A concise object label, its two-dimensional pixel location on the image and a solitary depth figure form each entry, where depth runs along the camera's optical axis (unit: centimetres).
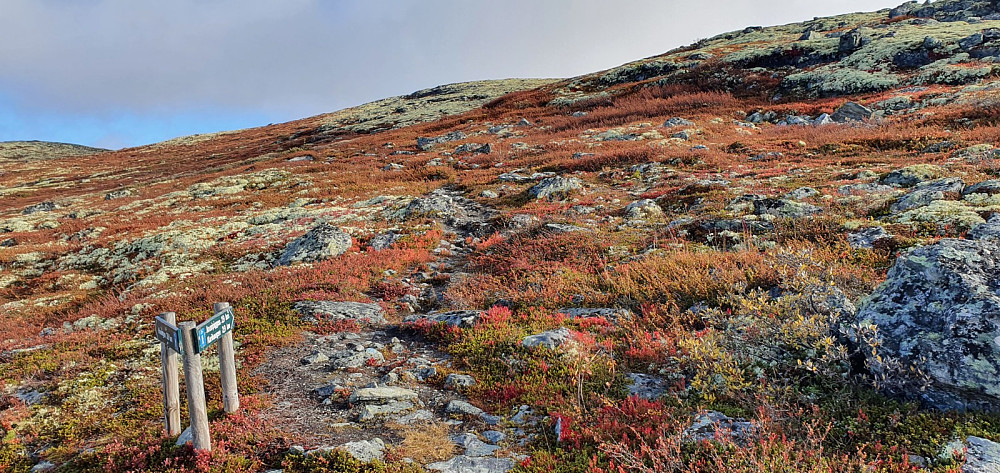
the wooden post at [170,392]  616
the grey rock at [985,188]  1245
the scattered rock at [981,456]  432
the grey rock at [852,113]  3250
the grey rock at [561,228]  1605
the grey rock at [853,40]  4891
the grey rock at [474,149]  4036
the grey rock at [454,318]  1005
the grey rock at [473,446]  593
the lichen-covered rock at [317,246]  1667
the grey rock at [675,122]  3816
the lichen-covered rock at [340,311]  1105
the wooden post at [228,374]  662
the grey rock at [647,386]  679
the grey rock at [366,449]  580
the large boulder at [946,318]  517
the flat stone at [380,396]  734
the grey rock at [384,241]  1759
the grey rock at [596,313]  939
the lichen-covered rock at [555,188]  2248
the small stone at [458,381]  777
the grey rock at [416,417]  683
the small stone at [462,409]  698
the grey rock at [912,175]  1612
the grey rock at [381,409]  687
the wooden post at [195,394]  578
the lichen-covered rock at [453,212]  2062
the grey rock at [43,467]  606
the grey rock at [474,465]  558
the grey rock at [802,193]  1575
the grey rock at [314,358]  890
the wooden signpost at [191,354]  579
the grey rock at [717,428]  529
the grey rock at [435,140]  4732
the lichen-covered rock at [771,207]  1411
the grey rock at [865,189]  1537
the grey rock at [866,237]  1048
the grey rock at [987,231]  895
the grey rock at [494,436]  621
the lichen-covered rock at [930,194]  1283
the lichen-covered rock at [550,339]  833
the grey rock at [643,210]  1744
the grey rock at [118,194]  4159
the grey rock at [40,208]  3945
